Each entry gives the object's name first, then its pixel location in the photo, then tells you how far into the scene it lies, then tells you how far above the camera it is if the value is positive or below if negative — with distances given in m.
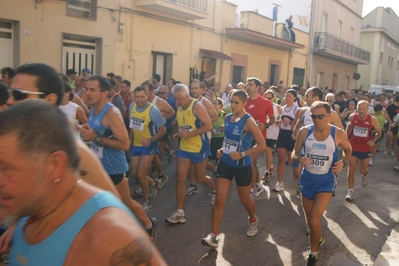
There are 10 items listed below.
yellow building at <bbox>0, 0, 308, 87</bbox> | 11.55 +1.46
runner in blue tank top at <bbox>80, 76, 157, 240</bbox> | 4.12 -0.61
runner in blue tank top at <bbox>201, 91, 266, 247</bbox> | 4.86 -0.90
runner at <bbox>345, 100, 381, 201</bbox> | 7.29 -0.85
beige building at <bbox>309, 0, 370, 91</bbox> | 28.78 +3.51
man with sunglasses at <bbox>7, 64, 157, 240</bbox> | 2.45 -0.07
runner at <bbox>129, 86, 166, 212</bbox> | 5.93 -0.80
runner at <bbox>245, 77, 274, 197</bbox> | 7.20 -0.40
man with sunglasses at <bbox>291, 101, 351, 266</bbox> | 4.64 -0.81
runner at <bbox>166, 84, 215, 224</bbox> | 5.58 -0.81
